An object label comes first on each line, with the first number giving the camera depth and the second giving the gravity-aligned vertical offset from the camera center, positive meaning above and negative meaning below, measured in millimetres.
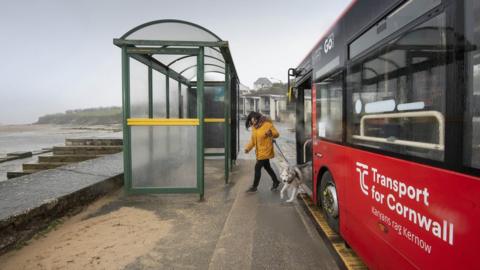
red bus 1612 -61
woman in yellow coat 6324 -263
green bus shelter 5520 +30
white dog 5684 -926
